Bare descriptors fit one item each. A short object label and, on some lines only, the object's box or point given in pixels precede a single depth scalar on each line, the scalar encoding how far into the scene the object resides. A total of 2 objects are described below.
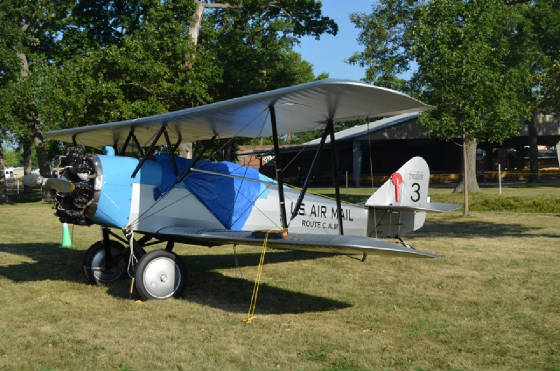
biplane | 6.30
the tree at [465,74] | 16.78
